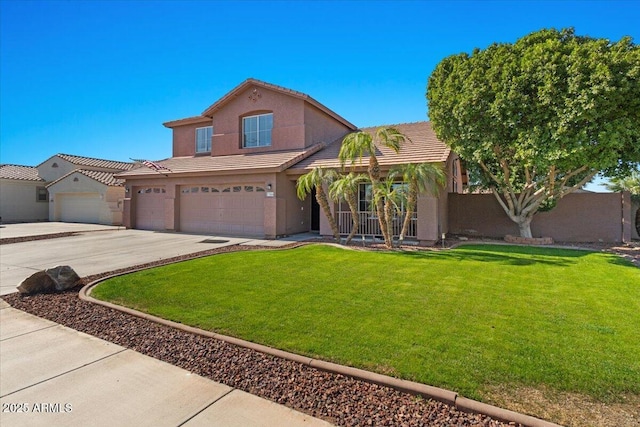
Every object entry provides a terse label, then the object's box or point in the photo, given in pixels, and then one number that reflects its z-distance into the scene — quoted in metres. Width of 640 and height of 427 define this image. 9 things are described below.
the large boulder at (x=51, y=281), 6.91
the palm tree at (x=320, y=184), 12.34
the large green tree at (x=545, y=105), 9.61
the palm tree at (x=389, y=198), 11.52
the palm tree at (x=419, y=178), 11.41
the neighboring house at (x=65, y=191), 24.97
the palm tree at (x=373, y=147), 11.09
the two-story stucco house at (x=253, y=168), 15.13
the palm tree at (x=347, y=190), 11.68
